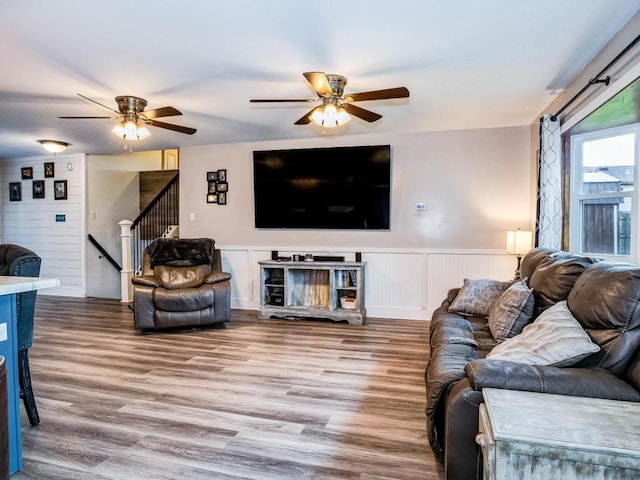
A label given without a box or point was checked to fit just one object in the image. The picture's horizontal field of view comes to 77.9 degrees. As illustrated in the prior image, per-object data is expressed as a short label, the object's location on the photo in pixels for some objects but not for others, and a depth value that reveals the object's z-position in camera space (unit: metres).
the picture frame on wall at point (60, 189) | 6.68
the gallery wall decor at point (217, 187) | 5.63
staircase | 6.96
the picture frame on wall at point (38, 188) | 6.84
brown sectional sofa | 1.51
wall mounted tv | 4.99
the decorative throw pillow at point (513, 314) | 2.43
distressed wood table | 1.10
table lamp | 4.12
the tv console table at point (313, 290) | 4.78
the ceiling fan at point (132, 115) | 3.44
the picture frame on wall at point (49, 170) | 6.74
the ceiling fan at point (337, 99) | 2.78
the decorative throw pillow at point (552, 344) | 1.67
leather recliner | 4.31
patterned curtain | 3.40
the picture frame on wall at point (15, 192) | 7.03
